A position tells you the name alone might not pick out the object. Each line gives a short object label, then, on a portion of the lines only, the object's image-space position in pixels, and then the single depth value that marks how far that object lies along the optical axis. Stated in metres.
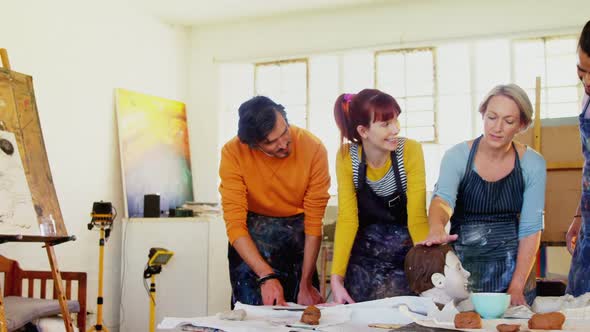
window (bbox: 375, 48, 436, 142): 5.59
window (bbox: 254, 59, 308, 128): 6.01
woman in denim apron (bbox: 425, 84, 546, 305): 1.88
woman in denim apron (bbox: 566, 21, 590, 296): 1.77
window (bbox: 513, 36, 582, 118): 5.29
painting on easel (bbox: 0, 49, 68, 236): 3.30
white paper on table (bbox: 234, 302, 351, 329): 1.44
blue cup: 1.38
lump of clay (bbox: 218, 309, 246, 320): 1.47
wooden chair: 3.90
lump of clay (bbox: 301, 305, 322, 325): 1.40
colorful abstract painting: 5.32
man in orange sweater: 2.30
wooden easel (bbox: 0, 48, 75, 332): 3.21
